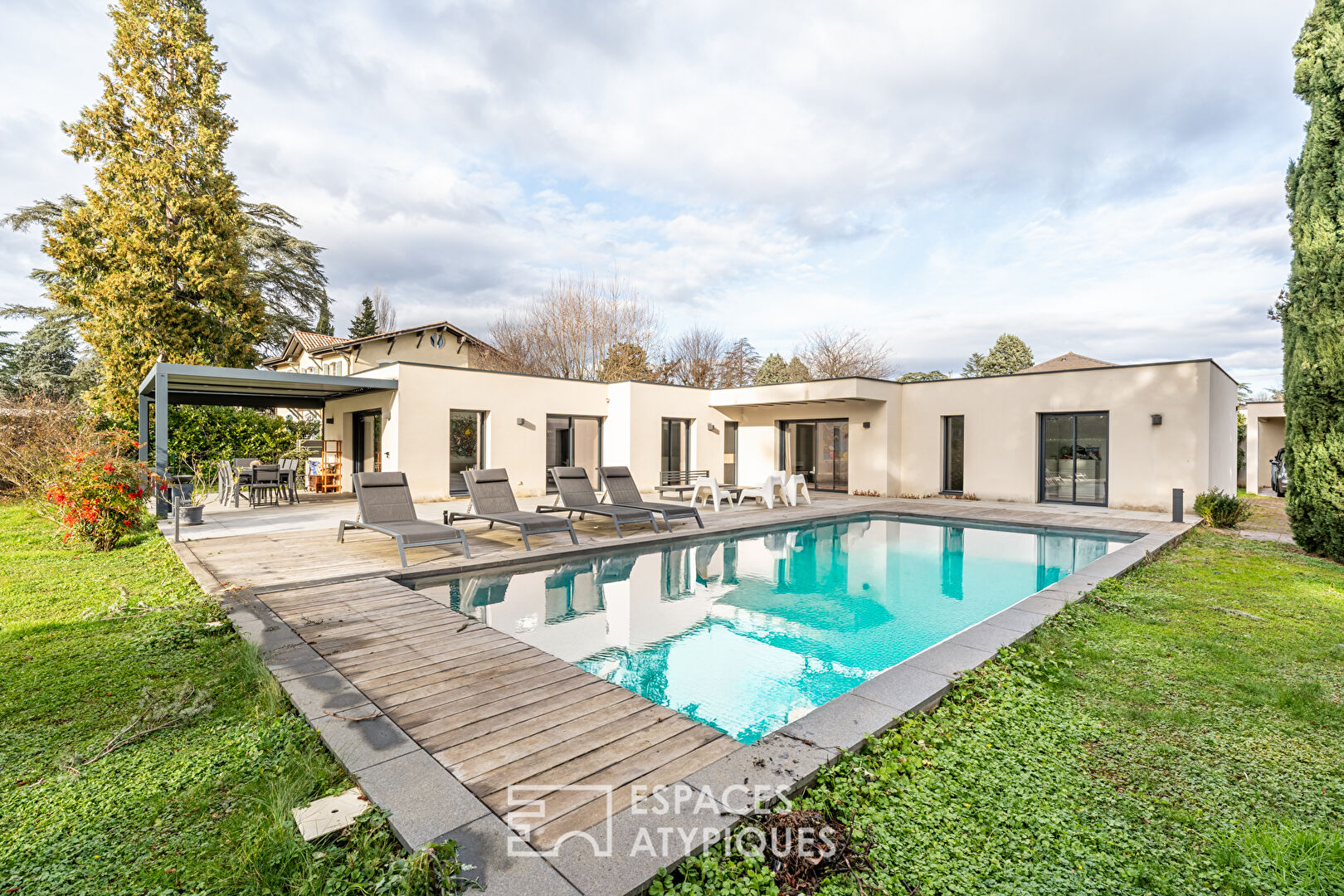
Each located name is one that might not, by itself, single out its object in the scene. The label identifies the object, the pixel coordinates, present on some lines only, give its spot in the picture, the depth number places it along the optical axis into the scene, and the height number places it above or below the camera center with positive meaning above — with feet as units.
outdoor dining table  41.68 -2.36
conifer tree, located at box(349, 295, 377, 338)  118.25 +23.59
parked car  56.85 -2.93
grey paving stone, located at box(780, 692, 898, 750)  9.22 -4.38
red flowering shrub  24.06 -2.08
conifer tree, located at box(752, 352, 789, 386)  118.42 +14.18
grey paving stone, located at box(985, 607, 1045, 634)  14.99 -4.42
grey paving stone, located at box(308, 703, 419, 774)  8.59 -4.34
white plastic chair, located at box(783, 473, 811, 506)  44.04 -3.22
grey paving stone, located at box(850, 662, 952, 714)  10.54 -4.39
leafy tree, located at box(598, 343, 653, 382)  84.99 +11.22
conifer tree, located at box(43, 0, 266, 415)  52.03 +19.48
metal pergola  33.83 +3.83
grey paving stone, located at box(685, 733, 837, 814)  7.68 -4.36
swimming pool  14.05 -5.28
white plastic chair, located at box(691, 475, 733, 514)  41.11 -3.29
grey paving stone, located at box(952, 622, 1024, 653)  13.70 -4.42
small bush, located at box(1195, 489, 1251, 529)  33.55 -3.65
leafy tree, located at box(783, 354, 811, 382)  107.55 +13.09
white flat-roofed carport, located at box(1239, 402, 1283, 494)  62.03 +0.55
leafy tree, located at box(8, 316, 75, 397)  66.28 +9.63
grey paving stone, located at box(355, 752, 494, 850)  7.03 -4.33
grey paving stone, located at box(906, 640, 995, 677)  12.28 -4.41
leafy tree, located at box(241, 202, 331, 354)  76.69 +22.69
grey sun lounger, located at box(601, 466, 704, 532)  32.40 -2.82
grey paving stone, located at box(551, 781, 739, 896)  6.20 -4.35
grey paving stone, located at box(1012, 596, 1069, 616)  16.60 -4.40
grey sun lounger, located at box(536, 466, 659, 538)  30.37 -2.89
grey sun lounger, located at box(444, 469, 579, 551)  25.89 -2.90
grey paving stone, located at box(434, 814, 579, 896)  6.07 -4.34
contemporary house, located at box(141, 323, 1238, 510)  40.06 +1.36
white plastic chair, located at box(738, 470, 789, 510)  42.27 -3.29
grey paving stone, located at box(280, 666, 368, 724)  10.13 -4.31
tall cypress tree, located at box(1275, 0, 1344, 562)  23.94 +5.90
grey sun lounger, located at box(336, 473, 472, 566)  23.36 -2.69
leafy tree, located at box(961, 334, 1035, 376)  132.36 +18.88
